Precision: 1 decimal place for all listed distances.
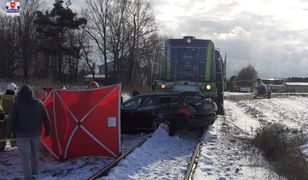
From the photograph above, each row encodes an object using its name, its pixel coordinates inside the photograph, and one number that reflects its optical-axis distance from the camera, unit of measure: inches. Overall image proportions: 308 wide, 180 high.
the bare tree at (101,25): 2810.0
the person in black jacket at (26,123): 347.6
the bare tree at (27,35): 2637.8
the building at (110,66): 3051.7
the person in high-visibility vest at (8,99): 518.3
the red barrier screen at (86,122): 407.2
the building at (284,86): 4784.5
